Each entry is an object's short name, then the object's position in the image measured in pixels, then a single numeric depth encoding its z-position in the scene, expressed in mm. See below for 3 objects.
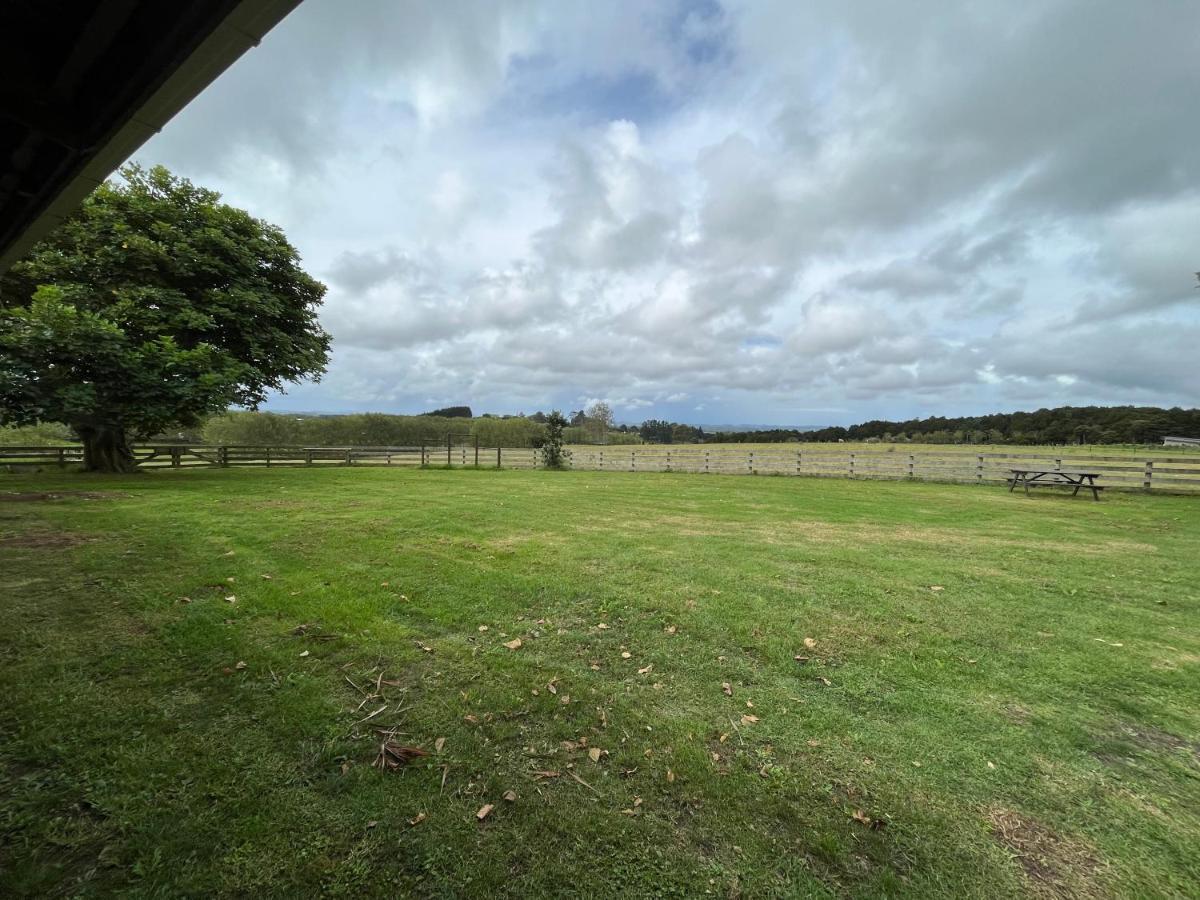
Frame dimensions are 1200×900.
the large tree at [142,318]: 12711
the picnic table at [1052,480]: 14741
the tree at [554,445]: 27844
